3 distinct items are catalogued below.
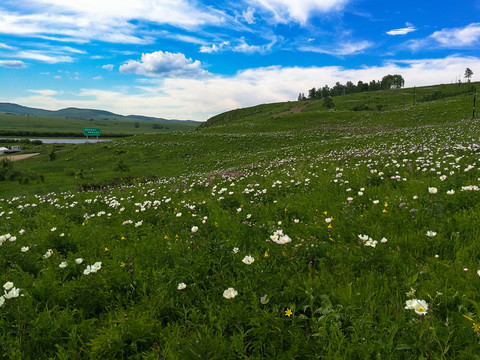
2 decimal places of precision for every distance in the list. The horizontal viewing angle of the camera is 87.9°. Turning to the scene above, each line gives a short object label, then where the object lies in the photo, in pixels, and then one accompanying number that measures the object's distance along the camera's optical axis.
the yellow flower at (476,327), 2.18
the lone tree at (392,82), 159.62
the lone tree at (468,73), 138.82
